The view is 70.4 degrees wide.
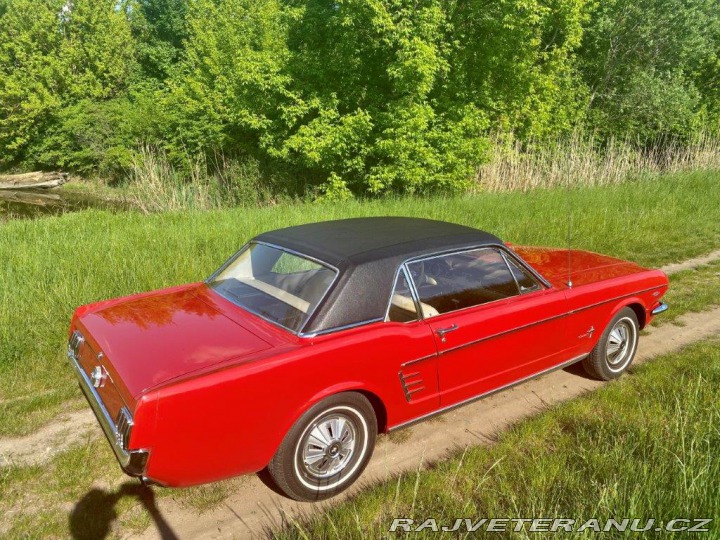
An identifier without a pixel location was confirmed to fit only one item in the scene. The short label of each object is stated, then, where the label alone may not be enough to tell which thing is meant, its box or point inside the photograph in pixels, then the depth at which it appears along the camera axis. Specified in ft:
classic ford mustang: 8.25
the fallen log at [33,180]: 85.86
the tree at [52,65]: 90.43
